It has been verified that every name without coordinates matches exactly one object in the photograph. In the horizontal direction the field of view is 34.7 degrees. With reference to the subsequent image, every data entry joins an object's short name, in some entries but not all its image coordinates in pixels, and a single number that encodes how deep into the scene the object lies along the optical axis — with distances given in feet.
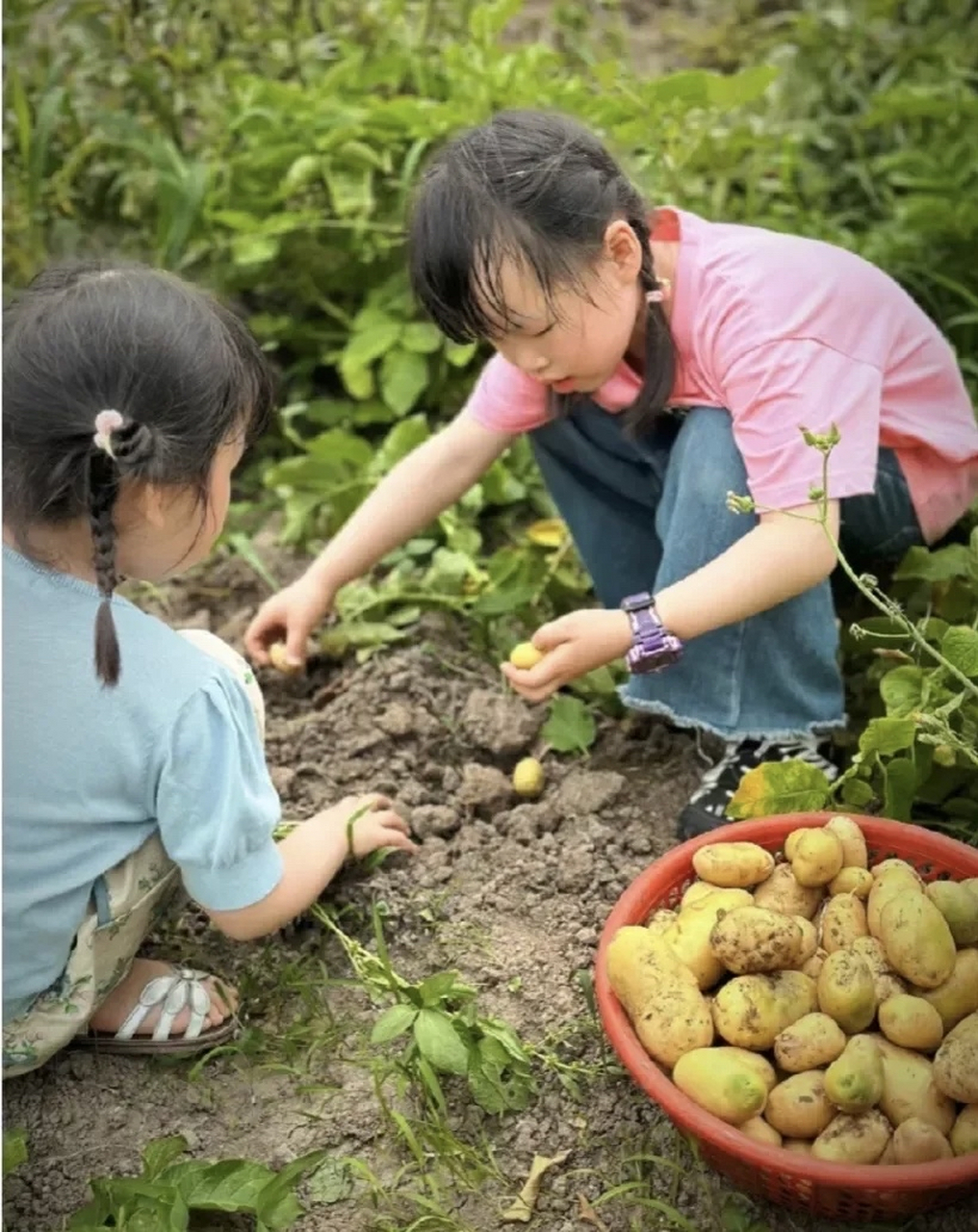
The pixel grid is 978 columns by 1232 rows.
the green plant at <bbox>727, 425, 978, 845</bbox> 5.44
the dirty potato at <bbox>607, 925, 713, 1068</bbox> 4.82
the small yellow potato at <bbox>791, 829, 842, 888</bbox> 5.24
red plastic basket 4.36
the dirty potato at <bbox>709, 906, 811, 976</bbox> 4.96
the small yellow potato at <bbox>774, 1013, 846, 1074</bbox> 4.77
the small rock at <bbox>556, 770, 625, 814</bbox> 6.64
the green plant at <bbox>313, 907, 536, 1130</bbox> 5.23
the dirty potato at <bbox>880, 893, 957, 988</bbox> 4.89
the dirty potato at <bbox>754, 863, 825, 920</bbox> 5.31
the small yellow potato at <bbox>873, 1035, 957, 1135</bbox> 4.62
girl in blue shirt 4.78
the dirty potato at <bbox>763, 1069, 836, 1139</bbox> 4.63
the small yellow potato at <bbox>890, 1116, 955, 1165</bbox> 4.45
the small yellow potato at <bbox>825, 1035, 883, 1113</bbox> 4.55
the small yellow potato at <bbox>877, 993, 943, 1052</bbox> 4.81
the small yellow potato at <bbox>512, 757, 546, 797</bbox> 6.76
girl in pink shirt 5.79
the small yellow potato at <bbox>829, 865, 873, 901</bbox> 5.25
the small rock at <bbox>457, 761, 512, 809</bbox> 6.73
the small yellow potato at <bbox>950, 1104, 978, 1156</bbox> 4.49
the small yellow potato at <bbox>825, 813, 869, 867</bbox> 5.37
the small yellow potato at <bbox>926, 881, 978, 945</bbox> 5.01
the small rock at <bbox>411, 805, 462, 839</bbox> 6.56
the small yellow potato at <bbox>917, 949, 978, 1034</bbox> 4.91
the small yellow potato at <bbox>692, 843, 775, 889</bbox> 5.33
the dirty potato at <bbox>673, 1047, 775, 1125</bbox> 4.60
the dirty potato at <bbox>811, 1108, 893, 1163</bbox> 4.50
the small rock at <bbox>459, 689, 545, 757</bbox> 7.00
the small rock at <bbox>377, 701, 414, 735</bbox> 7.05
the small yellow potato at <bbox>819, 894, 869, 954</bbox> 5.15
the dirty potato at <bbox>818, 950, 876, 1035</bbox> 4.84
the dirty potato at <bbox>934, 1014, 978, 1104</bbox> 4.57
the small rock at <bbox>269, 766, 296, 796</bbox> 6.88
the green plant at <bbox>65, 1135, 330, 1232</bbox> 4.81
